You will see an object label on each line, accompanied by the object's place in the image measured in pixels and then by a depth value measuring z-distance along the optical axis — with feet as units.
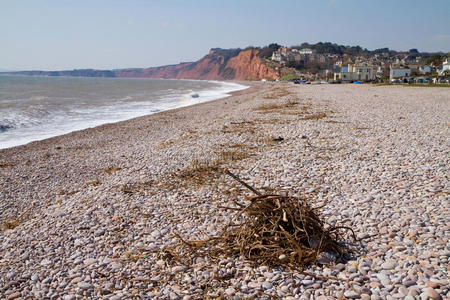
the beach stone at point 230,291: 10.80
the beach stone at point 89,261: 13.23
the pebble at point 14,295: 11.57
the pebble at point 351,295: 10.07
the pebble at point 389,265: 11.19
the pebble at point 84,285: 11.68
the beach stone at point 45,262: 13.44
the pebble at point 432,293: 9.46
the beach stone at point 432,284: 9.91
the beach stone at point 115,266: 12.75
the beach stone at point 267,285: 10.90
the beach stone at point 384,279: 10.43
